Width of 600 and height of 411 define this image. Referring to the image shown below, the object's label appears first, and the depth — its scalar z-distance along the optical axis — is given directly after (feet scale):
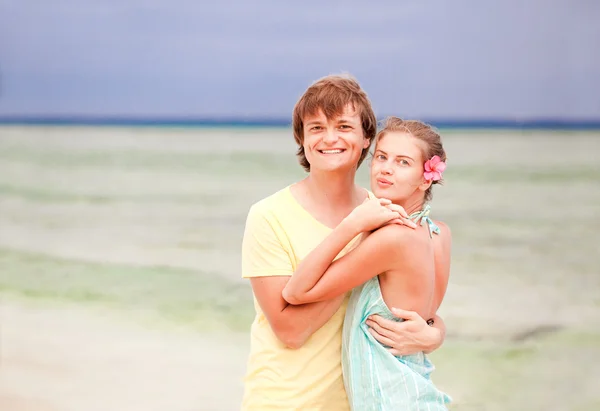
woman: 11.17
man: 11.50
